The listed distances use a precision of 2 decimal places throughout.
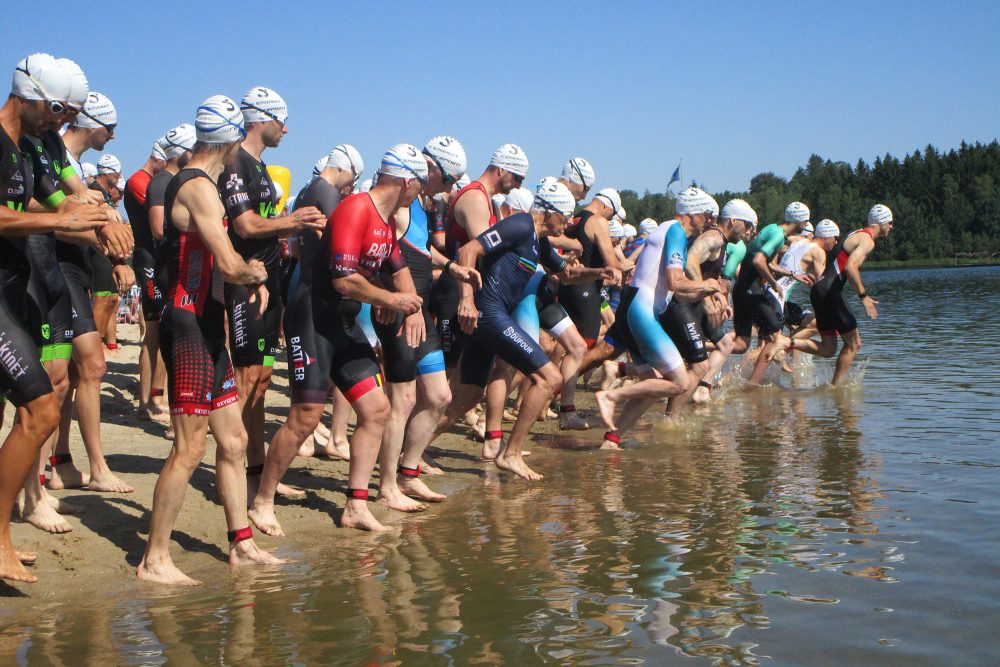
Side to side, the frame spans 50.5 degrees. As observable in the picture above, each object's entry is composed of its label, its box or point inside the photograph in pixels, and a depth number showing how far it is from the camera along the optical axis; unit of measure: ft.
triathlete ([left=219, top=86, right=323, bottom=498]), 18.90
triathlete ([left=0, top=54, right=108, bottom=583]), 14.43
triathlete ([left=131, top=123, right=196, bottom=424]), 23.31
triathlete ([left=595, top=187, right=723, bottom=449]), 28.48
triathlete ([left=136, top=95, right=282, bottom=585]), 15.81
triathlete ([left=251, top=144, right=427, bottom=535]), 19.03
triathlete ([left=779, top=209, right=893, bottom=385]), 40.70
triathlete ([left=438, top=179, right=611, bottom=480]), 24.41
